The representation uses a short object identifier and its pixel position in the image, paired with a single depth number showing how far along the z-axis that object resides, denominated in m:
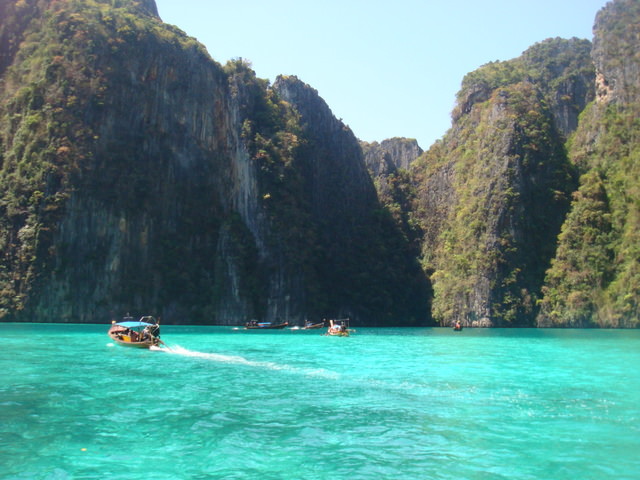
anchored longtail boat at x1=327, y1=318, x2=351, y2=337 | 57.17
